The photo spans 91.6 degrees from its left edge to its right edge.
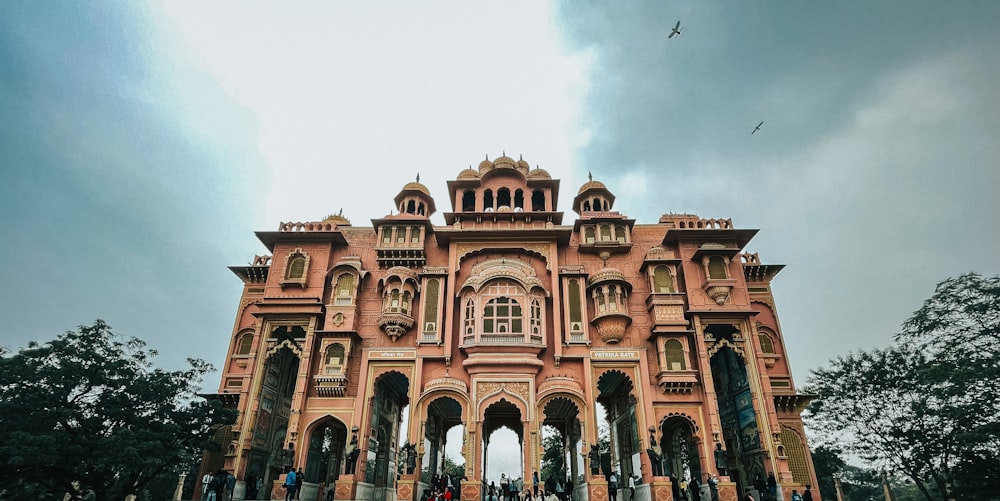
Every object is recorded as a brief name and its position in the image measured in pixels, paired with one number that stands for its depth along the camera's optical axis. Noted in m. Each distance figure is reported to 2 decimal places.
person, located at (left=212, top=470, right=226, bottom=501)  17.70
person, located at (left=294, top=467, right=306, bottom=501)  17.81
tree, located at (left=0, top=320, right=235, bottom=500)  16.55
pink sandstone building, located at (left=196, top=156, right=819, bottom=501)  20.97
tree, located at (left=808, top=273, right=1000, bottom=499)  20.20
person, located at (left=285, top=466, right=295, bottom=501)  16.98
